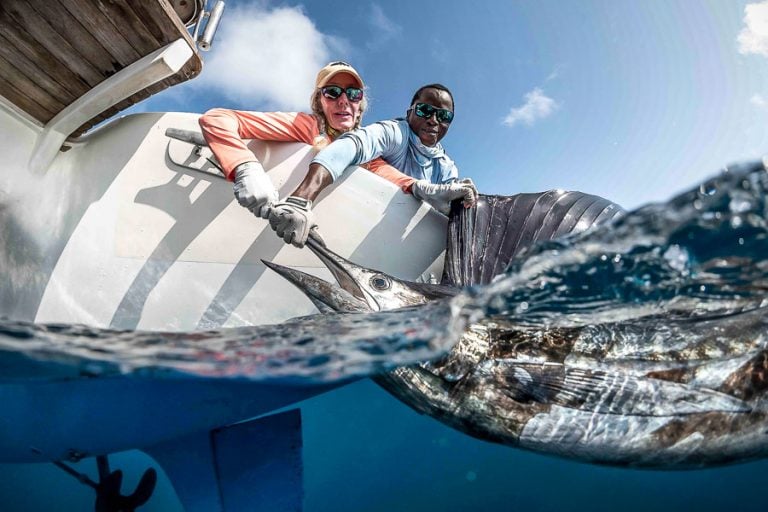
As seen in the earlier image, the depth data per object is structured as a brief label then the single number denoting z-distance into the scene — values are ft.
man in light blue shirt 7.63
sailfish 3.95
